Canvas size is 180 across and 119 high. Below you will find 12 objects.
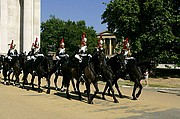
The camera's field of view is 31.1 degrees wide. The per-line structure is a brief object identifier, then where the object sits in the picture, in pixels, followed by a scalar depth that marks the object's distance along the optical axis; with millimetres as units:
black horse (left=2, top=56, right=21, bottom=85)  23766
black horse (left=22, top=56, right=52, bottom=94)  19922
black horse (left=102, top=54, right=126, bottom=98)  16750
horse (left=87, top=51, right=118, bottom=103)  15633
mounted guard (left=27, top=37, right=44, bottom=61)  21411
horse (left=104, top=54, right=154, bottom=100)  17703
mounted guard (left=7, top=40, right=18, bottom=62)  24906
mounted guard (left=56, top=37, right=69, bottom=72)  18923
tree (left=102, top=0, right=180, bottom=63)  38969
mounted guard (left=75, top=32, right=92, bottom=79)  16750
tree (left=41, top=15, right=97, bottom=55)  91000
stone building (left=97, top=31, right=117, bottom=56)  117875
